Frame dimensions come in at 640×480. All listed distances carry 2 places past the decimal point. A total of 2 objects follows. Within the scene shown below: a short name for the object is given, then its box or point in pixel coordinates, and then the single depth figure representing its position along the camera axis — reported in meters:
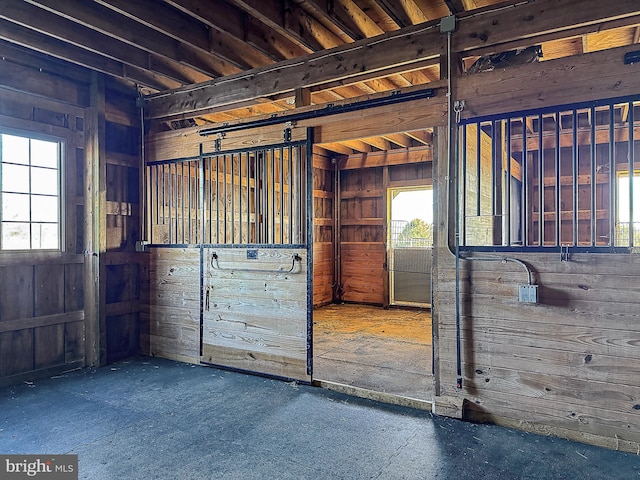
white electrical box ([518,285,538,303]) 2.52
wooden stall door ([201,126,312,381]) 3.45
